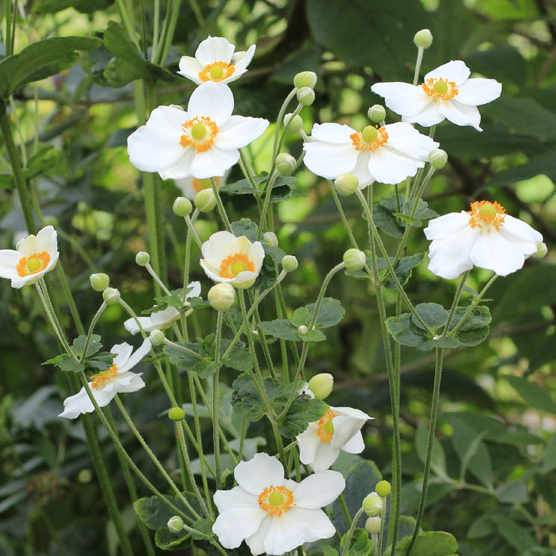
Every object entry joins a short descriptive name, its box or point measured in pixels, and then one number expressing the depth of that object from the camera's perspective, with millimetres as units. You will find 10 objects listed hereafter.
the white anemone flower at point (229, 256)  1013
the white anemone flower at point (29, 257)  1053
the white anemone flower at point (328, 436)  1063
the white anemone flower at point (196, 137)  1027
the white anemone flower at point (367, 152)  1027
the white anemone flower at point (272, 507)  1022
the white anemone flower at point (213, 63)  1106
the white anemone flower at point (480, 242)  993
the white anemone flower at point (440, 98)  1071
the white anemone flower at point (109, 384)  1096
